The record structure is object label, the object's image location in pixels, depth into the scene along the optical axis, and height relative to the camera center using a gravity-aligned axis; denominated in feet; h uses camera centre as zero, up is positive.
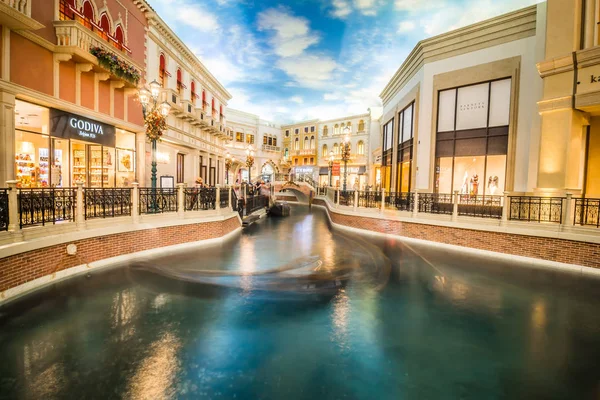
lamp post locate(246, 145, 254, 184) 72.95 +6.76
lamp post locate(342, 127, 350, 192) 72.37 +9.38
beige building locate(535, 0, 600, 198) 34.96 +12.72
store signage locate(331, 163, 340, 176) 90.57 +5.84
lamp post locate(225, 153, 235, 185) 129.14 +10.76
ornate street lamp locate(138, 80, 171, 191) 34.24 +7.65
